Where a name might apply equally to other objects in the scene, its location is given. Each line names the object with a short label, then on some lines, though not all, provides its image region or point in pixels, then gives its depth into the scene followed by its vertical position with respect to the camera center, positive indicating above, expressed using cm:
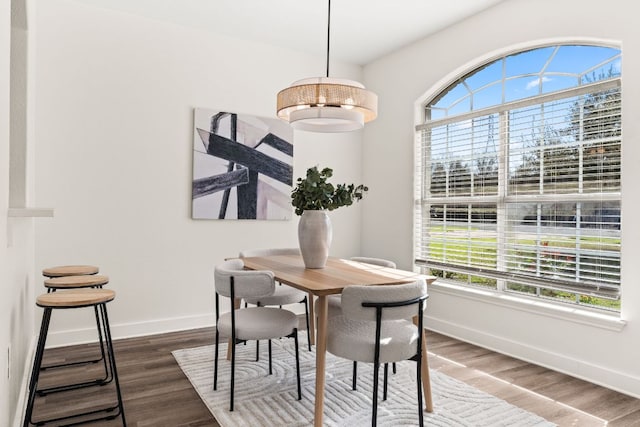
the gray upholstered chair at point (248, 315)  225 -59
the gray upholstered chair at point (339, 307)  265 -57
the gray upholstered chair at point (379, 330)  194 -59
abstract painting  405 +47
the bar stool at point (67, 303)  188 -39
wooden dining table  208 -34
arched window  291 +31
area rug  229 -106
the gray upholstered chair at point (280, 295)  316 -59
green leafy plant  270 +14
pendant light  252 +67
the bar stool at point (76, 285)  237 -39
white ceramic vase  272 -14
